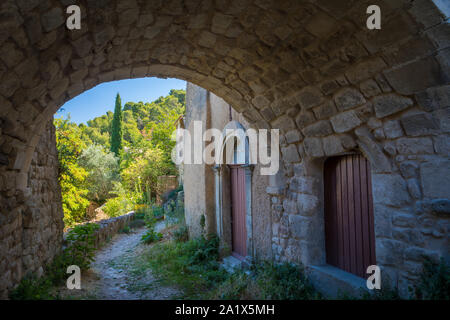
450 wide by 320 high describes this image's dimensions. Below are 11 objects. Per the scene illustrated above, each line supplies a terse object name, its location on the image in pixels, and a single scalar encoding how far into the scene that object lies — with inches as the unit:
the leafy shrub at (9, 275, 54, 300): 103.1
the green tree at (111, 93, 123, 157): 860.6
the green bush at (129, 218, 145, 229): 402.9
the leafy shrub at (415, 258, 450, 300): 76.1
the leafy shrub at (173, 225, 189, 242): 283.7
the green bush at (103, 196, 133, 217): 456.1
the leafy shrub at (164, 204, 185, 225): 336.3
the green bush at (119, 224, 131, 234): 367.1
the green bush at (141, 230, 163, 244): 296.4
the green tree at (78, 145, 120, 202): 570.9
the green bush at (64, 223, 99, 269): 179.8
